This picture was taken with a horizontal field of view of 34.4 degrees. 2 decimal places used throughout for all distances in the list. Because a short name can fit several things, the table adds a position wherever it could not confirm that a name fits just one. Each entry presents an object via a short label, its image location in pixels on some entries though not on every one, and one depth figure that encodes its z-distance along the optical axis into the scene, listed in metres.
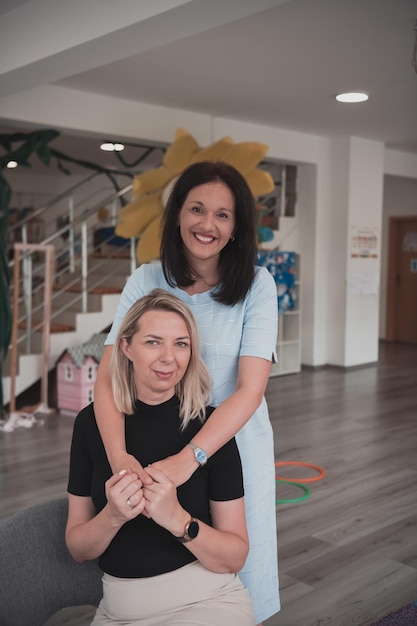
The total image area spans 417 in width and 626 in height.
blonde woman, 1.41
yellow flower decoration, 4.61
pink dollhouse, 5.38
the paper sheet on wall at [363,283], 7.52
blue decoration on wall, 6.94
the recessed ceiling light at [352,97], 5.28
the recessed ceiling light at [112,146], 6.23
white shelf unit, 7.37
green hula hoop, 3.56
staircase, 5.64
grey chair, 1.59
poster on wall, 7.48
